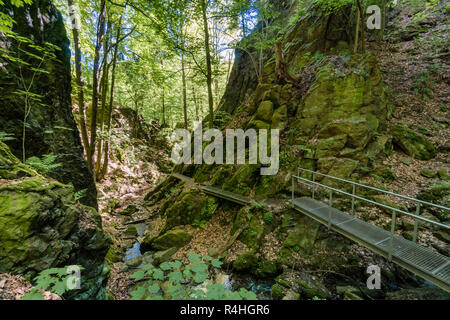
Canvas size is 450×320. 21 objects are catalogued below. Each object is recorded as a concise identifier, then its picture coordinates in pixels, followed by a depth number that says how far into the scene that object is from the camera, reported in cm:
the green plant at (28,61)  513
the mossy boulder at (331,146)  786
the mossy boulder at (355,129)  780
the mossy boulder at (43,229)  285
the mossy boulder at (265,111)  970
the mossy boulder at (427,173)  697
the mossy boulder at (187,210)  845
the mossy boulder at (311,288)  492
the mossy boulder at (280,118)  927
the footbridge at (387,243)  375
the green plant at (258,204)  700
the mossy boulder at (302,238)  602
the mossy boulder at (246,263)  595
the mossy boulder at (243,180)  843
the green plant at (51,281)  198
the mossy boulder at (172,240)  761
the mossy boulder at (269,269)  570
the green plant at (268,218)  678
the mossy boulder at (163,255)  689
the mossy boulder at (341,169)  740
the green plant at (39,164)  447
